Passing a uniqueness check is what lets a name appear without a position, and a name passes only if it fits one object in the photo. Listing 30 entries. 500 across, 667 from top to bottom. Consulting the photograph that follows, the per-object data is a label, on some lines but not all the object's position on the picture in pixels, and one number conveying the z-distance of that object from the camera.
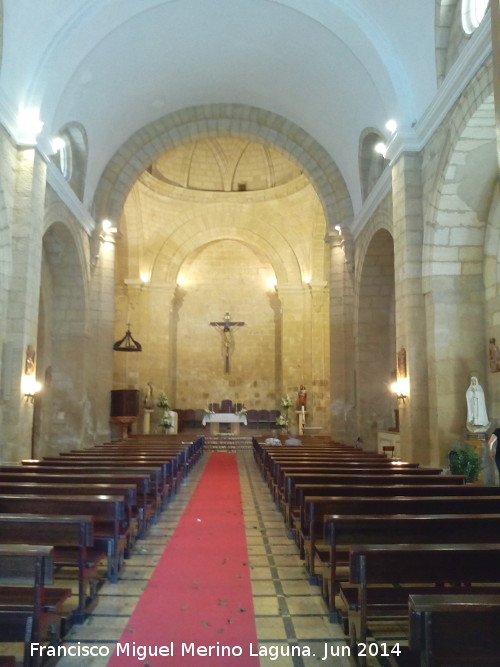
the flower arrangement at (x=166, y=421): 20.53
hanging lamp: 18.30
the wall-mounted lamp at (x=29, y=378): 9.84
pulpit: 16.52
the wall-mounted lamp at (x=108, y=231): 15.45
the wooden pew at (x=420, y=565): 3.00
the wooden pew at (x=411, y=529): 3.77
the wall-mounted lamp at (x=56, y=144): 10.97
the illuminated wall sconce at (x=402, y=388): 10.56
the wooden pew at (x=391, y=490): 5.20
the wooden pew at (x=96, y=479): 5.77
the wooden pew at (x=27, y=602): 2.89
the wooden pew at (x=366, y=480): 6.02
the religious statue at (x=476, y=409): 9.10
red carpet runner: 3.27
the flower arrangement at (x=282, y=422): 20.22
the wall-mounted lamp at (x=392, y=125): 11.00
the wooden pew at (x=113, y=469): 6.71
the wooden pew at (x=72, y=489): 4.99
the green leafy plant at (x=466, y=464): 8.46
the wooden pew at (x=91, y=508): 4.28
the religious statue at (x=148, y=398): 21.31
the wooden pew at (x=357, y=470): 6.80
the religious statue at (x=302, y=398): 21.62
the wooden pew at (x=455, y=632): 2.13
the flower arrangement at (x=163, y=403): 21.06
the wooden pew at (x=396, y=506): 4.43
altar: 19.86
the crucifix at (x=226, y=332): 24.28
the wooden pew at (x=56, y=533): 3.61
